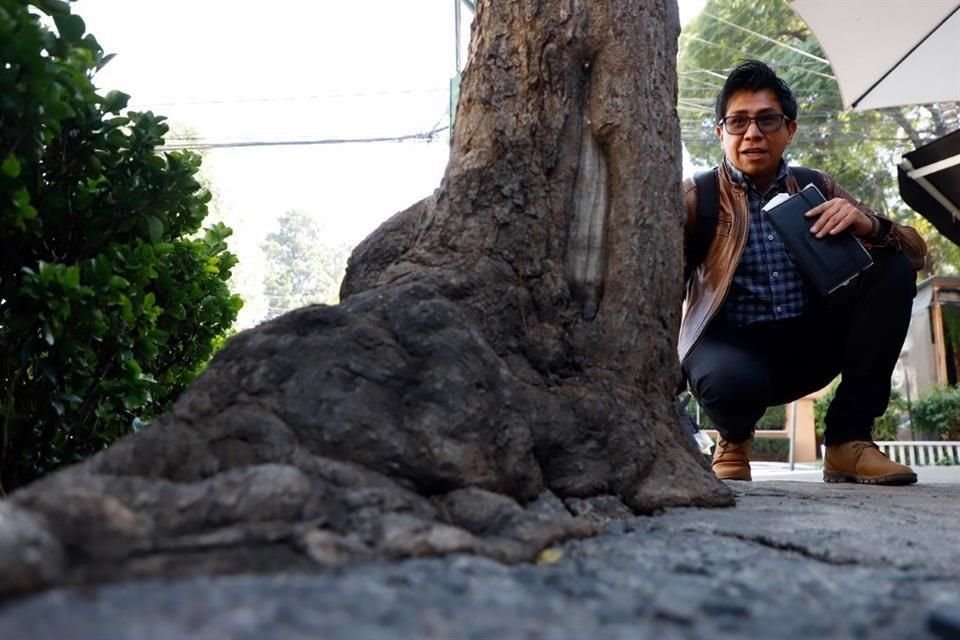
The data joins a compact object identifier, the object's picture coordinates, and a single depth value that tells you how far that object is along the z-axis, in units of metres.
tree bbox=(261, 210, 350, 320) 59.16
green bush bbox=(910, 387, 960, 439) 12.40
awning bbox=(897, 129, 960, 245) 5.31
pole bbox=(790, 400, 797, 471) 9.38
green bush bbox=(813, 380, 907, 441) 13.56
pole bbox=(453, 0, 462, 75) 8.08
